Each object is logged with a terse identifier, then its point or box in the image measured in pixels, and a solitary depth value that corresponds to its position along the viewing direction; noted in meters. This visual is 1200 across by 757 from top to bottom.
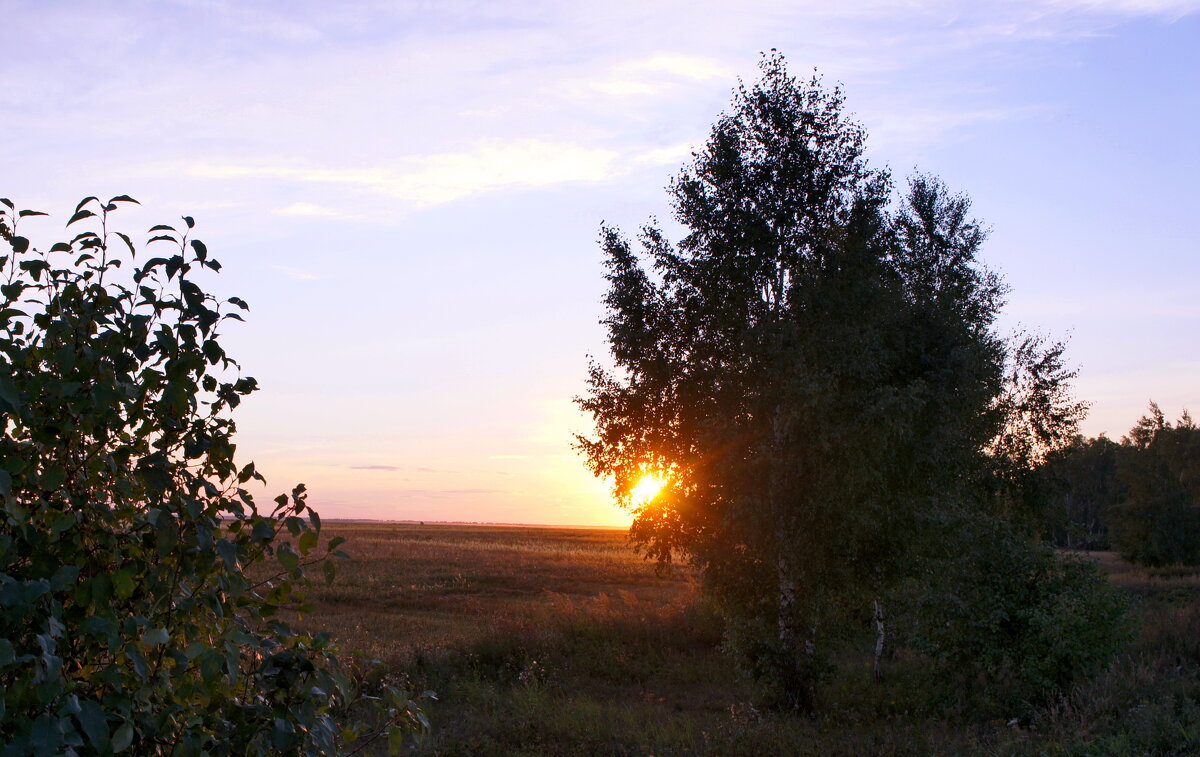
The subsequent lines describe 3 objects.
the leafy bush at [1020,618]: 15.27
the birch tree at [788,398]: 17.64
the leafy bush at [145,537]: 2.90
